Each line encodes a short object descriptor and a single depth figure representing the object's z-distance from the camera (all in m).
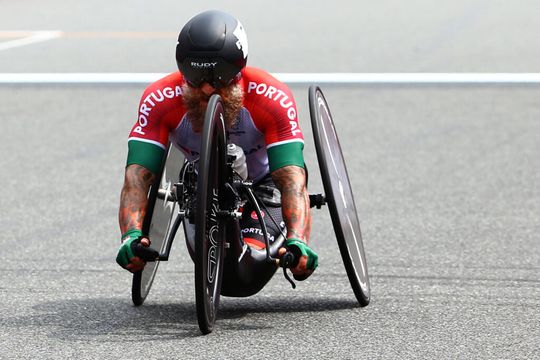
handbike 10.21
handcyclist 10.80
